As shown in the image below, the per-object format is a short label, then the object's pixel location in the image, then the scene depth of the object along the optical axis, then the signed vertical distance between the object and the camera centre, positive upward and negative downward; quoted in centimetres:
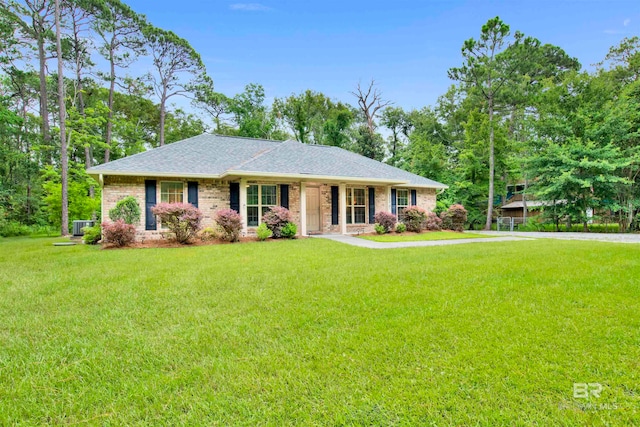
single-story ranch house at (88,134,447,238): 1129 +132
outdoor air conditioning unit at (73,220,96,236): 1415 -45
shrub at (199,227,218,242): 1121 -72
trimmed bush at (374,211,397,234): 1323 -34
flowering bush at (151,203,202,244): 998 -11
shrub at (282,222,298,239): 1156 -63
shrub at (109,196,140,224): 1047 +17
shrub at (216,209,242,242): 1075 -31
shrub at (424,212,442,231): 1448 -54
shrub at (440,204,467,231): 1490 -28
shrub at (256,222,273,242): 1105 -66
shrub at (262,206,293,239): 1157 -20
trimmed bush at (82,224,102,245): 1120 -70
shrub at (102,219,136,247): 959 -54
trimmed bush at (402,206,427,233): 1371 -27
